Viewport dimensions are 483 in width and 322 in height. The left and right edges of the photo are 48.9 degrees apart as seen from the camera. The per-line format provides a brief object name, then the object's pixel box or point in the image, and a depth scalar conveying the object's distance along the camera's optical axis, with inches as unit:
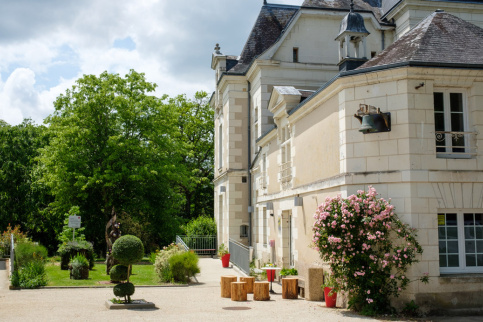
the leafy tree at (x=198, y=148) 1665.8
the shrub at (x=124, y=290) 508.1
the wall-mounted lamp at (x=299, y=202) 596.3
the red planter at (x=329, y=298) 491.2
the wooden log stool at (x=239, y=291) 550.0
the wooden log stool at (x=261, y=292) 550.6
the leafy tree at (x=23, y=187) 1349.7
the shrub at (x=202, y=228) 1152.8
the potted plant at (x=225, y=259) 904.9
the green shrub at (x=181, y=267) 719.1
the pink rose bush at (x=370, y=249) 439.8
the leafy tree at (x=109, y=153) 1141.7
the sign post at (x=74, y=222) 898.7
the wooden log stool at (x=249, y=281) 592.7
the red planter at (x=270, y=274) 613.6
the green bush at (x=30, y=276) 654.5
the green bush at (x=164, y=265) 724.0
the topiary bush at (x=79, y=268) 732.0
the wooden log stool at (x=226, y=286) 583.5
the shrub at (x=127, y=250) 516.4
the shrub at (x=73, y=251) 833.5
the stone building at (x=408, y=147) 450.3
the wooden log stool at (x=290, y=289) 556.7
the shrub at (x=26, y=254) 691.4
